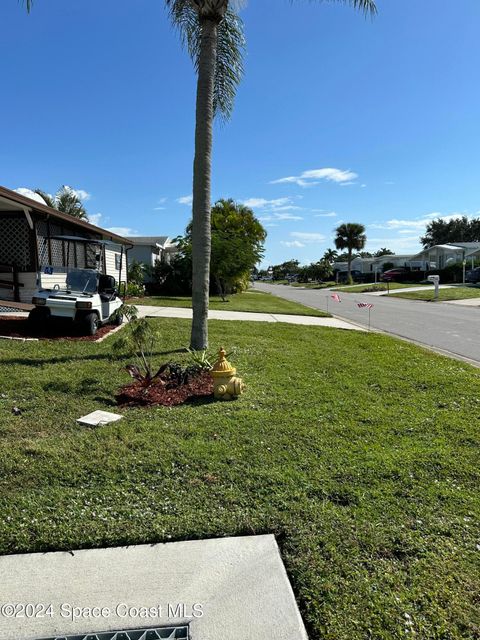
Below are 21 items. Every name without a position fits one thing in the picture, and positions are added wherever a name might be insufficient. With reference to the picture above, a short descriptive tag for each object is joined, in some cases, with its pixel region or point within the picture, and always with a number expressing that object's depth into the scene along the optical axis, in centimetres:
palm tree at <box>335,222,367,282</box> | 6406
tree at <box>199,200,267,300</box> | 2523
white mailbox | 2954
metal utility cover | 204
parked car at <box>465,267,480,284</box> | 4404
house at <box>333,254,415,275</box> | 7412
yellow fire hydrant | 551
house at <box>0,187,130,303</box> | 1252
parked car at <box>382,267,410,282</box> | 5900
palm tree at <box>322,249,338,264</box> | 9575
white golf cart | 912
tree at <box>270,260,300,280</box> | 12181
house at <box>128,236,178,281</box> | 3070
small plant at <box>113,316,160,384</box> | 591
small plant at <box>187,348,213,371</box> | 668
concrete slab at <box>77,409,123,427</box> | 461
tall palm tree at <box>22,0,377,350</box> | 770
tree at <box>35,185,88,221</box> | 4242
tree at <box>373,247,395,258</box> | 11065
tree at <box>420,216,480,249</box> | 8244
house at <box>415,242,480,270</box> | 5232
